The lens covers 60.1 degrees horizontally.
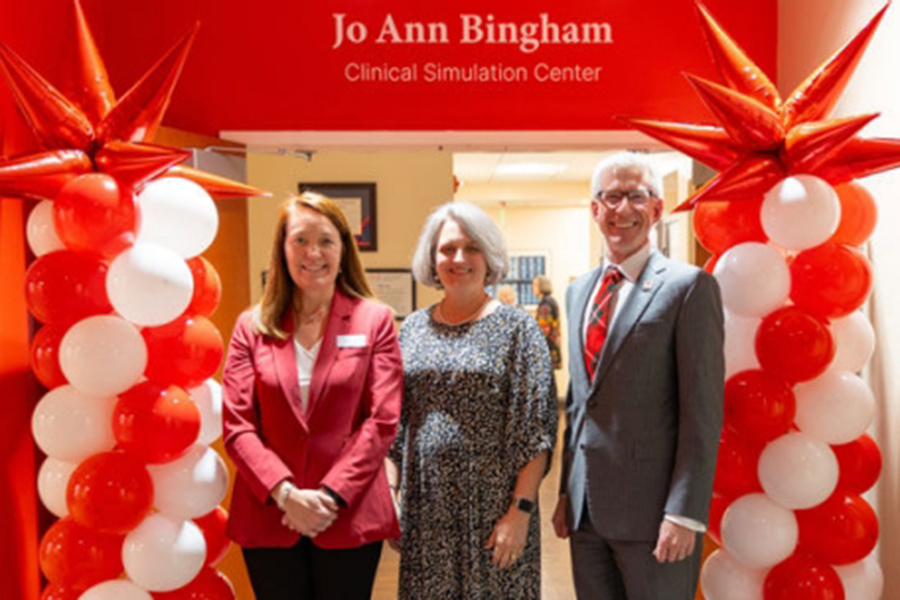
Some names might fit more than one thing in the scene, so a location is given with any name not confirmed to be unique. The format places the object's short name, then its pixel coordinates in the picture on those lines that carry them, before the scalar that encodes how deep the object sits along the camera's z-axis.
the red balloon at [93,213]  1.92
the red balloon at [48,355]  2.03
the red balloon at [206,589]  2.18
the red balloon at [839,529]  2.14
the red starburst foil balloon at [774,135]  2.06
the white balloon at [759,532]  2.13
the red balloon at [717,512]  2.24
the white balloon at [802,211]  2.04
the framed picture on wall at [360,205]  5.20
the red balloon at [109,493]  1.98
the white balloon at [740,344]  2.19
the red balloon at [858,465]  2.21
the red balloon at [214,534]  2.23
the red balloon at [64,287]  1.96
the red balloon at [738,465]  2.17
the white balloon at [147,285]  1.97
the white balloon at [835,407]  2.12
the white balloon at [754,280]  2.10
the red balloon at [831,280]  2.09
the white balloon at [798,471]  2.09
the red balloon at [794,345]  2.07
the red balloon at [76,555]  2.04
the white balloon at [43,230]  2.04
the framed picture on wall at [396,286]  5.23
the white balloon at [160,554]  2.06
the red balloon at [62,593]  2.11
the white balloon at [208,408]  2.21
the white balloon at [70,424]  2.01
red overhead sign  2.98
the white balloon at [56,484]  2.08
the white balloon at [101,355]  1.96
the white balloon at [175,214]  2.07
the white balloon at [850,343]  2.17
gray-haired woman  2.06
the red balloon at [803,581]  2.13
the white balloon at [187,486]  2.12
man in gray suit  1.89
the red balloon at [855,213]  2.16
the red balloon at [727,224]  2.22
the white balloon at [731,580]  2.20
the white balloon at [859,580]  2.19
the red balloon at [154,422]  2.01
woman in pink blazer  1.98
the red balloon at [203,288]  2.22
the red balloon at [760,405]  2.09
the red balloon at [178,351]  2.11
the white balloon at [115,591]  2.07
